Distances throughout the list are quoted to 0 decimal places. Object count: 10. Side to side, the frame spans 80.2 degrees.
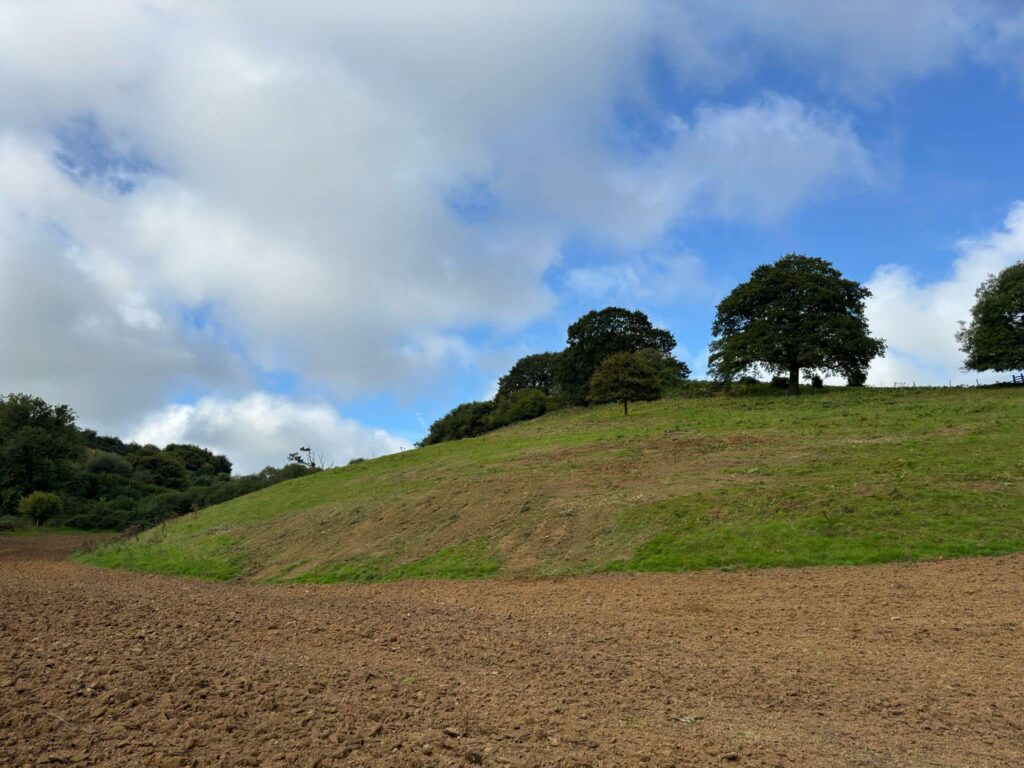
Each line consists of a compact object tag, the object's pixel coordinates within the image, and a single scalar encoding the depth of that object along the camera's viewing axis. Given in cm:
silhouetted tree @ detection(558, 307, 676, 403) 7012
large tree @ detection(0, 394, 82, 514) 6150
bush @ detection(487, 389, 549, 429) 6631
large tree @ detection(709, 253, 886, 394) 4691
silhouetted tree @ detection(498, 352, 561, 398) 9097
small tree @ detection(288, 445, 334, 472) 6092
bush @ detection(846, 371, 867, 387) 4799
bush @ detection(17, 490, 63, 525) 5456
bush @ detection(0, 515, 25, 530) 5231
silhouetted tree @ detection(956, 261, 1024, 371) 4659
